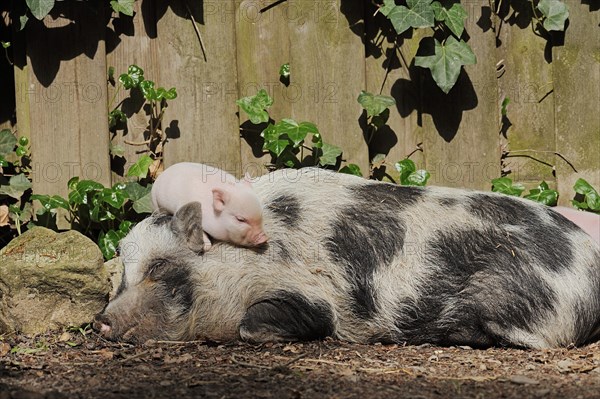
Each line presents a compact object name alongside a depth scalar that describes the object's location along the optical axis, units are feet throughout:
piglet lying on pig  28.44
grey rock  30.91
